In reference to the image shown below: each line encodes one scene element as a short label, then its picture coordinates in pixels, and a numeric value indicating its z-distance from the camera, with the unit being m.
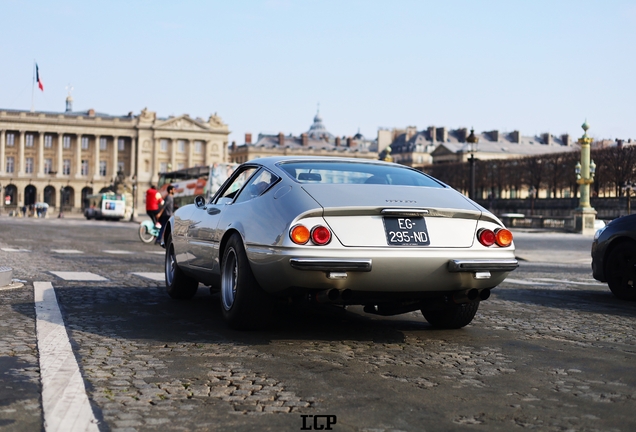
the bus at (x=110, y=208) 76.50
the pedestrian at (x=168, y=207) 21.03
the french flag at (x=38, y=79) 94.62
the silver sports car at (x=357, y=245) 5.38
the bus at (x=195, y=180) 52.03
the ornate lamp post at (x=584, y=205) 46.12
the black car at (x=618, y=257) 9.52
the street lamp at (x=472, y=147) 35.12
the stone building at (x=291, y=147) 159.25
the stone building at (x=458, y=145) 157.00
